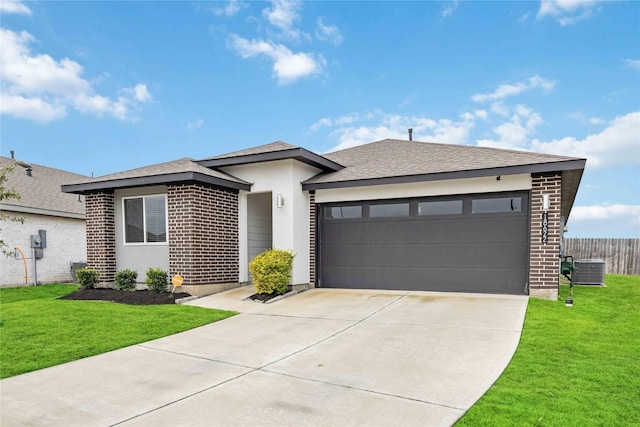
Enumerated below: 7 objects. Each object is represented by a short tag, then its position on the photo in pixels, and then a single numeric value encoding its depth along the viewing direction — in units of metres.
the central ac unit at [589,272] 11.49
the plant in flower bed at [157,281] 9.55
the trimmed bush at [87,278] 10.63
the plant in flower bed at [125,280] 10.22
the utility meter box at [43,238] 14.68
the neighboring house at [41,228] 13.88
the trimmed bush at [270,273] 9.19
